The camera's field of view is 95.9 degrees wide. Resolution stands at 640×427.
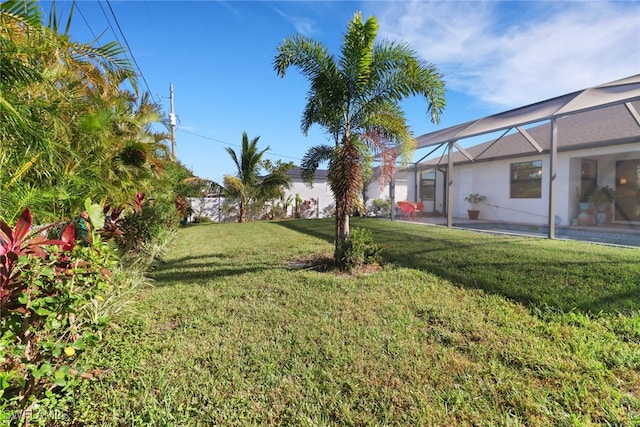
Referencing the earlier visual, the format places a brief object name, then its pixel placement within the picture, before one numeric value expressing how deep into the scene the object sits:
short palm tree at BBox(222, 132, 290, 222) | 16.64
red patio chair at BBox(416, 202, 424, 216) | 15.34
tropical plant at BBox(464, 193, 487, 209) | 14.54
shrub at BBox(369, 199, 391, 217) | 18.04
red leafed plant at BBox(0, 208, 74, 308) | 1.95
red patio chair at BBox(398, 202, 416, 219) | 14.49
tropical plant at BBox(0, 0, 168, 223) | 2.69
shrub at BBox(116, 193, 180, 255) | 6.50
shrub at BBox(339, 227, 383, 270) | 5.71
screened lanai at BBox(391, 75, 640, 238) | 7.12
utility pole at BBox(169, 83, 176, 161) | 18.77
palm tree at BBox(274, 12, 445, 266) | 5.47
